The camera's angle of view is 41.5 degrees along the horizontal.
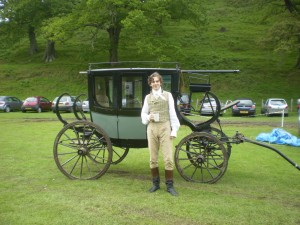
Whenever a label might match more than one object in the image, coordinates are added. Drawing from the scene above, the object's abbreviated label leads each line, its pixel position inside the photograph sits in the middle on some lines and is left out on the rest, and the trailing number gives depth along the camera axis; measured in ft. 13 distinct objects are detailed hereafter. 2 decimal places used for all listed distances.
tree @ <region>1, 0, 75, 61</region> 138.31
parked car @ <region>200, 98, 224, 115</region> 90.53
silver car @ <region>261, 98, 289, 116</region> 93.91
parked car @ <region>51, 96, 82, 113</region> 100.00
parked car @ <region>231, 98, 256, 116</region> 95.03
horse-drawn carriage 25.48
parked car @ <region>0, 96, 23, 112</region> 103.45
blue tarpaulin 42.76
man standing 22.72
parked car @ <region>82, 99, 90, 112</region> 99.46
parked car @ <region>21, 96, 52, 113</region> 102.58
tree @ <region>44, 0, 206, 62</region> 107.45
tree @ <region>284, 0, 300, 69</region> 112.84
